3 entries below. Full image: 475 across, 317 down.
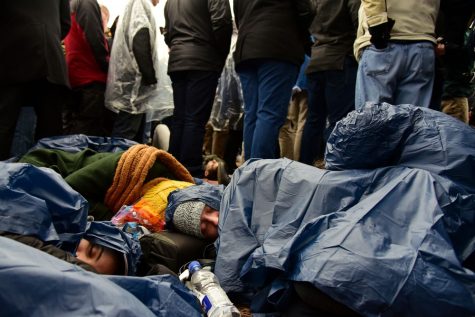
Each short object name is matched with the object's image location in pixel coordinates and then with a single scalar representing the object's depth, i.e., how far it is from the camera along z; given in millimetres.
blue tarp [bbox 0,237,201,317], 729
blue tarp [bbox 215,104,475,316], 1137
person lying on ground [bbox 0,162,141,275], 1194
